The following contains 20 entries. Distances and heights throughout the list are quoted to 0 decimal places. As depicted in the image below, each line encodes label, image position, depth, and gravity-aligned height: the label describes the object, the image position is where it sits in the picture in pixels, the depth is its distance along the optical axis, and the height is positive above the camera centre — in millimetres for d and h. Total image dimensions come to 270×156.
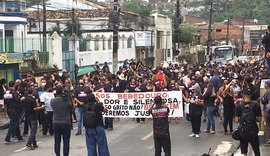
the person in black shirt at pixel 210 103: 16428 -1774
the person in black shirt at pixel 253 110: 10883 -1367
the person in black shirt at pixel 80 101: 16609 -1745
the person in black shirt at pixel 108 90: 17609 -1544
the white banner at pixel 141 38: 53906 +545
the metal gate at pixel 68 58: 37281 -1001
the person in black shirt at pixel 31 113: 14391 -1849
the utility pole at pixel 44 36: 35906 +532
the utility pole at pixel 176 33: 46959 +892
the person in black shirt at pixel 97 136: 11469 -1925
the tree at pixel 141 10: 65625 +4103
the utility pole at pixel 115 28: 26922 +769
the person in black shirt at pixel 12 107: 15211 -1762
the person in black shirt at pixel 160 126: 11586 -1736
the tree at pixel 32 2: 82438 +6502
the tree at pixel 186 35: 75375 +1184
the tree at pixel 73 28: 45875 +1331
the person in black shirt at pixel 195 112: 16031 -1995
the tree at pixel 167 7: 143200 +10346
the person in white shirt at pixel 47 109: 15948 -1941
